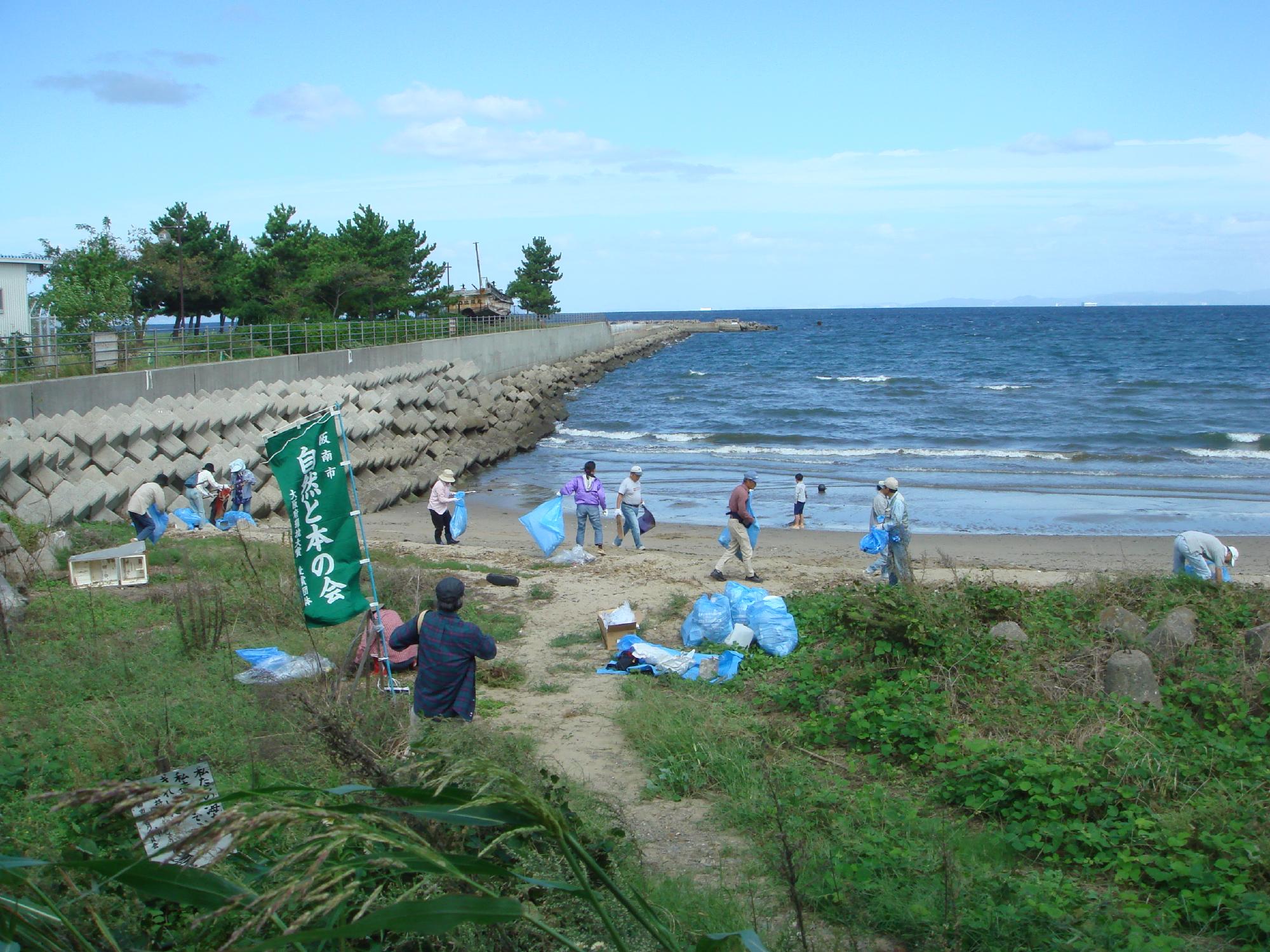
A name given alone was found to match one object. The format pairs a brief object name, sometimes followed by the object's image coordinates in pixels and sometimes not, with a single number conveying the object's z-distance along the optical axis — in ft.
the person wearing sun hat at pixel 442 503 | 51.44
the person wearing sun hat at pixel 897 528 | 38.14
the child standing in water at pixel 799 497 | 63.67
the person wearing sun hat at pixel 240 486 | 56.54
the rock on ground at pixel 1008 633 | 26.35
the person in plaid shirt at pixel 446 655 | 19.84
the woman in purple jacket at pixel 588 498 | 49.08
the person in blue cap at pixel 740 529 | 42.14
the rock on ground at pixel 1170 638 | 24.63
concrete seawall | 56.29
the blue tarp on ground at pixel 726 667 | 28.04
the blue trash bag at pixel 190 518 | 53.31
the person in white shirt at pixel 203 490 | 54.54
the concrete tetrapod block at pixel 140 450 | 56.80
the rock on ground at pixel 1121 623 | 26.13
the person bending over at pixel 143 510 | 44.62
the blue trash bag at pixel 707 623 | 30.99
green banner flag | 20.90
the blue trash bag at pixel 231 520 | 53.57
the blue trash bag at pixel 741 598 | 31.37
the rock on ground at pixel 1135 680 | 22.76
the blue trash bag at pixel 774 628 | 29.81
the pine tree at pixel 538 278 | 275.80
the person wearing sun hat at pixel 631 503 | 50.31
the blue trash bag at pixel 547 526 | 44.68
